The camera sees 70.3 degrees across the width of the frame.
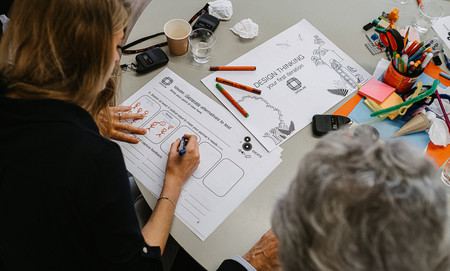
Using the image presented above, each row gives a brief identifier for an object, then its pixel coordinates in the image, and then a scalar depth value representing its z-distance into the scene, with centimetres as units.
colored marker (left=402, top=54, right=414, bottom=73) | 103
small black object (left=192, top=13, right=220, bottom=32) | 118
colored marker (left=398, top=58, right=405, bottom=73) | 104
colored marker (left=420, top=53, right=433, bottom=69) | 97
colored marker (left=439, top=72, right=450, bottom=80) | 113
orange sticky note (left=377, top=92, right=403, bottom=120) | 107
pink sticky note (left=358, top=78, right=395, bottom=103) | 108
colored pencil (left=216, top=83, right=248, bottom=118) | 102
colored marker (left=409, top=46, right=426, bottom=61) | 102
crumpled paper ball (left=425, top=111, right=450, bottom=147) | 100
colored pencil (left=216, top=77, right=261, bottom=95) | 107
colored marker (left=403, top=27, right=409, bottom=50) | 107
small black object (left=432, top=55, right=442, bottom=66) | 117
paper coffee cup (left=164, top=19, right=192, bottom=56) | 110
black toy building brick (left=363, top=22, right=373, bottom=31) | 124
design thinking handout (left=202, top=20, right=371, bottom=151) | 103
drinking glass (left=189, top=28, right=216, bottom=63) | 114
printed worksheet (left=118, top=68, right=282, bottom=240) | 88
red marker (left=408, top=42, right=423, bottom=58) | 102
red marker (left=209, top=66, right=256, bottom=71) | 111
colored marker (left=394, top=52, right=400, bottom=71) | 104
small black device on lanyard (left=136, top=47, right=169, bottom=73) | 109
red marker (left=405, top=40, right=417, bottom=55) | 103
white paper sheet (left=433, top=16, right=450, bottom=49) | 123
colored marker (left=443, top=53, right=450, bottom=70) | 116
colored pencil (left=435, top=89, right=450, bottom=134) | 100
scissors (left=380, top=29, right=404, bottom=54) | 107
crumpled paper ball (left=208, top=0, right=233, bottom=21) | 121
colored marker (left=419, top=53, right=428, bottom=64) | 101
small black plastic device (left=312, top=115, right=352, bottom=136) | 100
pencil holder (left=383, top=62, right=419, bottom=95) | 105
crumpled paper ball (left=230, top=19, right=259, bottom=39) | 118
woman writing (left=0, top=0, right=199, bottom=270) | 64
